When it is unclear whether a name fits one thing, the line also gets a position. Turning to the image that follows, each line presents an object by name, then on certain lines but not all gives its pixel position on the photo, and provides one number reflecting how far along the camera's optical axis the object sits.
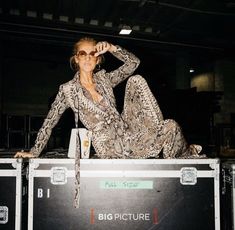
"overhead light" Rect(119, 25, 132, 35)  6.44
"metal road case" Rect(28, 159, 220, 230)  1.79
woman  2.00
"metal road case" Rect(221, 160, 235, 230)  1.78
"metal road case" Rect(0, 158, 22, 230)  1.77
